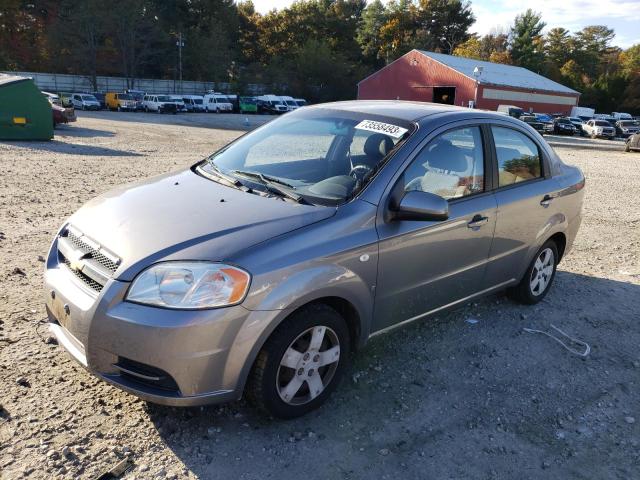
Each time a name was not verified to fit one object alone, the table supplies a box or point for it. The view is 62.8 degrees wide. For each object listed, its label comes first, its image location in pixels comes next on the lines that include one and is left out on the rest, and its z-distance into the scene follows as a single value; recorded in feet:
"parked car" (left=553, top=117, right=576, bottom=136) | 131.64
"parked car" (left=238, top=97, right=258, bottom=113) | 165.07
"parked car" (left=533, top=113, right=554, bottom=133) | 130.00
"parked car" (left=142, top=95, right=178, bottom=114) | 138.31
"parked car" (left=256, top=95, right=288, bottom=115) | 162.61
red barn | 144.66
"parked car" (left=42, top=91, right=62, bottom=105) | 90.23
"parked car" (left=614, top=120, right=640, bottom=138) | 138.41
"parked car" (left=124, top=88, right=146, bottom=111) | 141.18
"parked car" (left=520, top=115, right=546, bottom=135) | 117.76
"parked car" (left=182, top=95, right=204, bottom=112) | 154.71
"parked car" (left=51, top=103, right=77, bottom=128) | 67.41
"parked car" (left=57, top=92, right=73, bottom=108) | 94.79
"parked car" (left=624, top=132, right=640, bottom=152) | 86.58
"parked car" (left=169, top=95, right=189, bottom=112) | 143.64
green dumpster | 49.03
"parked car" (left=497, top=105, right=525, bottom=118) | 116.28
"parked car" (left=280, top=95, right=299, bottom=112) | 165.83
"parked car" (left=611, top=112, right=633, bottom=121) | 187.73
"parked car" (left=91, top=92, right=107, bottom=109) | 138.51
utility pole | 197.86
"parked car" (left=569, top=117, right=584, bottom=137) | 136.78
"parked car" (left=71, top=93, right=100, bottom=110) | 132.46
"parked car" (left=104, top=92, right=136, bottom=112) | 139.95
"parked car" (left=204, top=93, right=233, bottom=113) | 160.66
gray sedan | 8.55
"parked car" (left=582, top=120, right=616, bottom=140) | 128.67
